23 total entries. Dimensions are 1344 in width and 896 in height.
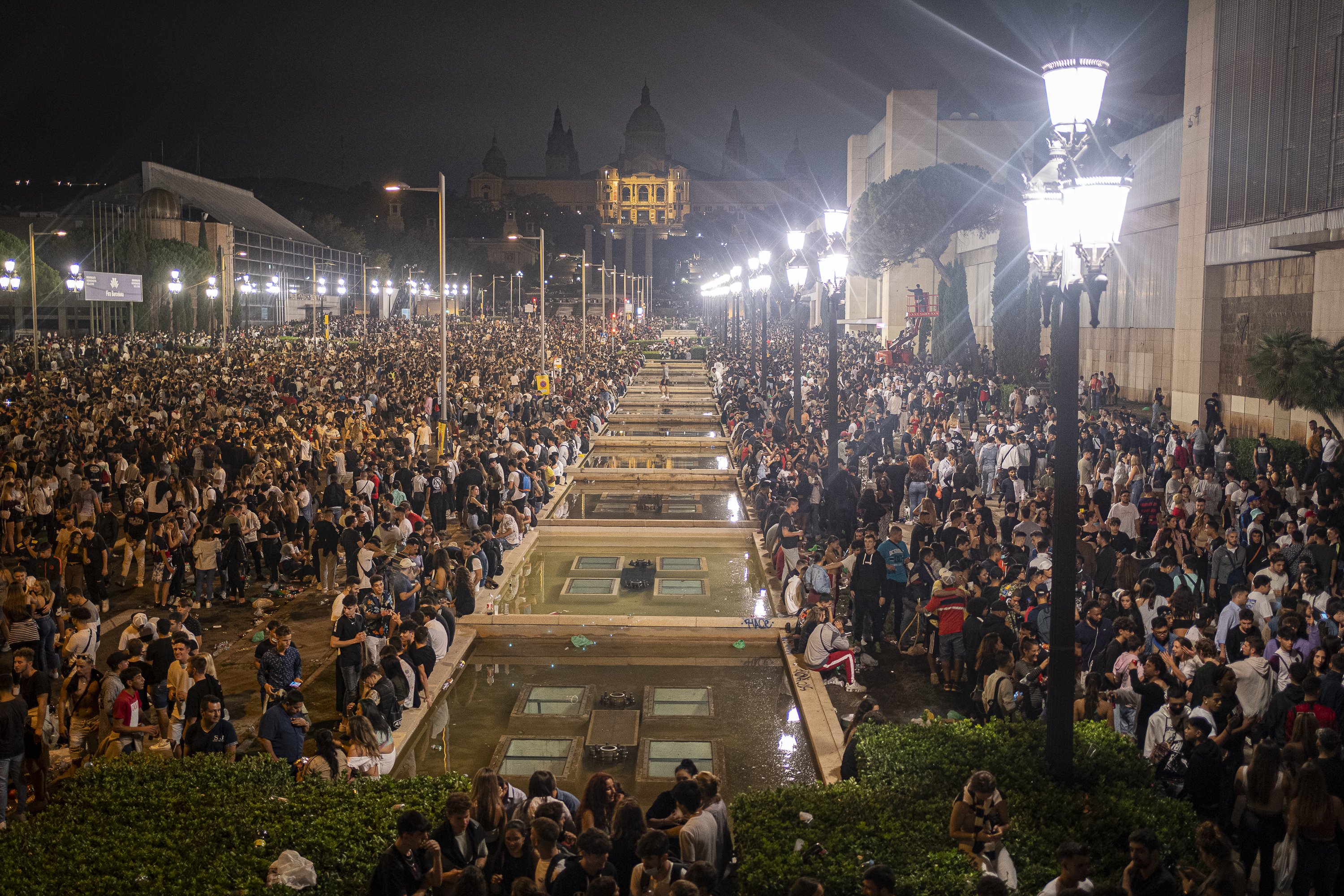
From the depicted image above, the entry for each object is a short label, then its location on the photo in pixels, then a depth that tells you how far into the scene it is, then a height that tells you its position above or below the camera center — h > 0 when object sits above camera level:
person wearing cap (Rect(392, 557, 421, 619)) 11.81 -2.49
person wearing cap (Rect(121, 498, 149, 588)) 14.90 -2.45
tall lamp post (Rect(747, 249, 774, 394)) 32.47 +2.53
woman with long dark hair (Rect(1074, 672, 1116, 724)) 8.76 -2.74
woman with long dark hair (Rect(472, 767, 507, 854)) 6.69 -2.70
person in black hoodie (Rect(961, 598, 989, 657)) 10.59 -2.56
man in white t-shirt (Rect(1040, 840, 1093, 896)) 5.59 -2.55
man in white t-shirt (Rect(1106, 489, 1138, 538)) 14.44 -2.03
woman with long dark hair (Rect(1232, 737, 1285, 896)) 6.82 -2.75
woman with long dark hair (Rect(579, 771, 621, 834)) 6.72 -2.72
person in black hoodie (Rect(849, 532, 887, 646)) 12.38 -2.54
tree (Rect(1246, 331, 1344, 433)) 18.55 -0.20
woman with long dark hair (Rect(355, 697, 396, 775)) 9.02 -3.13
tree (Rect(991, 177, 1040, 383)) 33.69 +1.18
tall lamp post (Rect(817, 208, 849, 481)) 17.38 +1.17
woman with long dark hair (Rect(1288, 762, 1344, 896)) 6.55 -2.75
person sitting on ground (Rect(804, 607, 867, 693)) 11.23 -2.98
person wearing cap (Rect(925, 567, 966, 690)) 11.06 -2.70
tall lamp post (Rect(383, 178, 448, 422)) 24.66 +0.47
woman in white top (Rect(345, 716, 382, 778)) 8.18 -2.93
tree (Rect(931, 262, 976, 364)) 42.19 +1.17
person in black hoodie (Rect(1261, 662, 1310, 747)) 8.09 -2.55
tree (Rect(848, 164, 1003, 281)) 60.53 +7.99
